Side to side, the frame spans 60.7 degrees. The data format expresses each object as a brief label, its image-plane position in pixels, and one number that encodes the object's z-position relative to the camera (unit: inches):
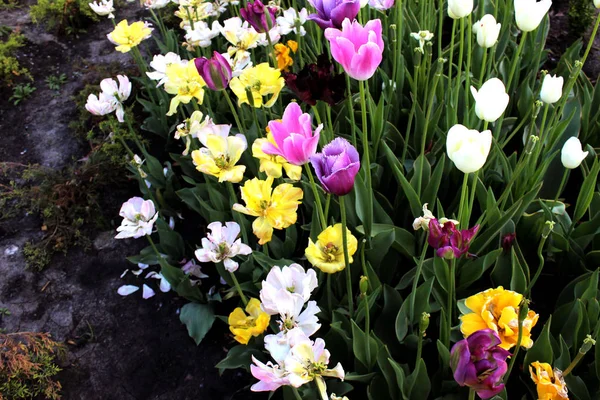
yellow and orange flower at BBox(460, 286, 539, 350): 46.4
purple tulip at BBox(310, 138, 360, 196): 41.9
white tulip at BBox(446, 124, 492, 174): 46.1
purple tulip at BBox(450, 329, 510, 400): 35.5
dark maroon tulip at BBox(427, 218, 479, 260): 43.1
